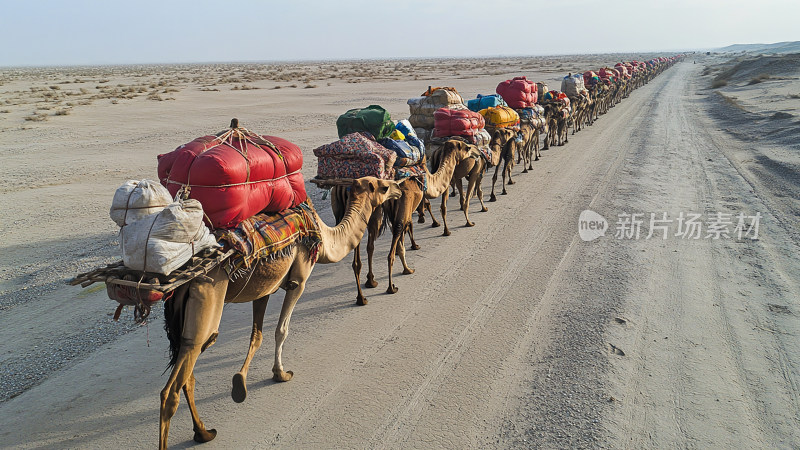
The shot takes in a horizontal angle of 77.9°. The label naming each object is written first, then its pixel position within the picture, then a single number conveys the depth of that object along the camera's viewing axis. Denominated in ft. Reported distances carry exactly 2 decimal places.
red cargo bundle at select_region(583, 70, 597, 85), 87.51
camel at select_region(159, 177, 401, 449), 12.93
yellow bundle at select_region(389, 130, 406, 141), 27.71
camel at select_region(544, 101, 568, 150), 58.54
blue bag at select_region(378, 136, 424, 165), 25.85
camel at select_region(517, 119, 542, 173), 46.60
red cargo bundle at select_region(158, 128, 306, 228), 13.07
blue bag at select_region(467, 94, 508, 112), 43.29
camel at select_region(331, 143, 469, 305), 23.59
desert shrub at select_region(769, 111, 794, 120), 70.38
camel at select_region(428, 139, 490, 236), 32.01
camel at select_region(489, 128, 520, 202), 39.50
